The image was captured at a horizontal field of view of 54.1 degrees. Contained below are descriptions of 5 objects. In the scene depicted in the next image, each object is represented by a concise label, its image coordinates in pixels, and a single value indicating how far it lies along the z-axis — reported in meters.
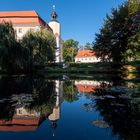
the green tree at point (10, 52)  13.72
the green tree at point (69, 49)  53.25
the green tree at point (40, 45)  16.83
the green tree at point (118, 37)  18.74
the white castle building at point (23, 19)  33.48
